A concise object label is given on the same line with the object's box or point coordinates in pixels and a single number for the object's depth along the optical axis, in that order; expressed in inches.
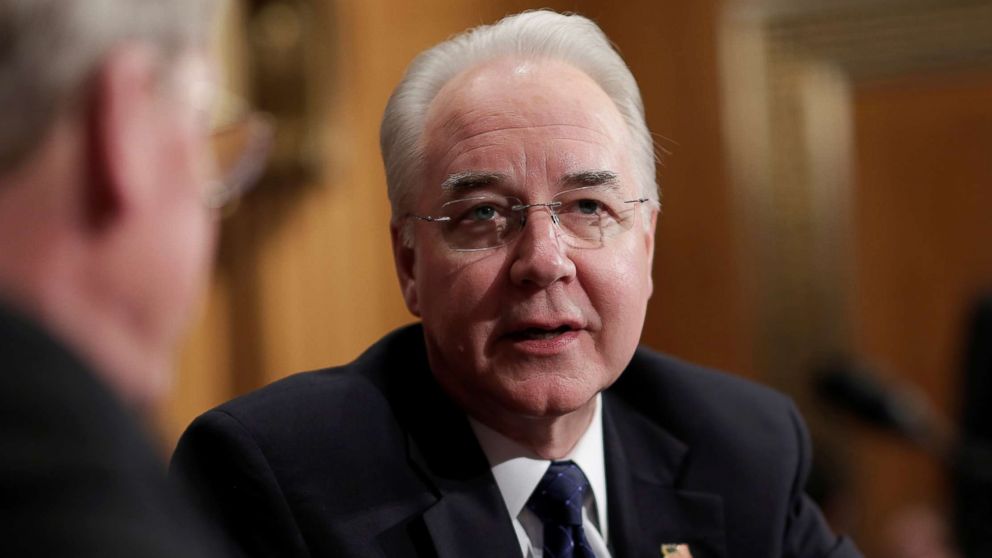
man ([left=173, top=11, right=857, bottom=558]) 115.4
